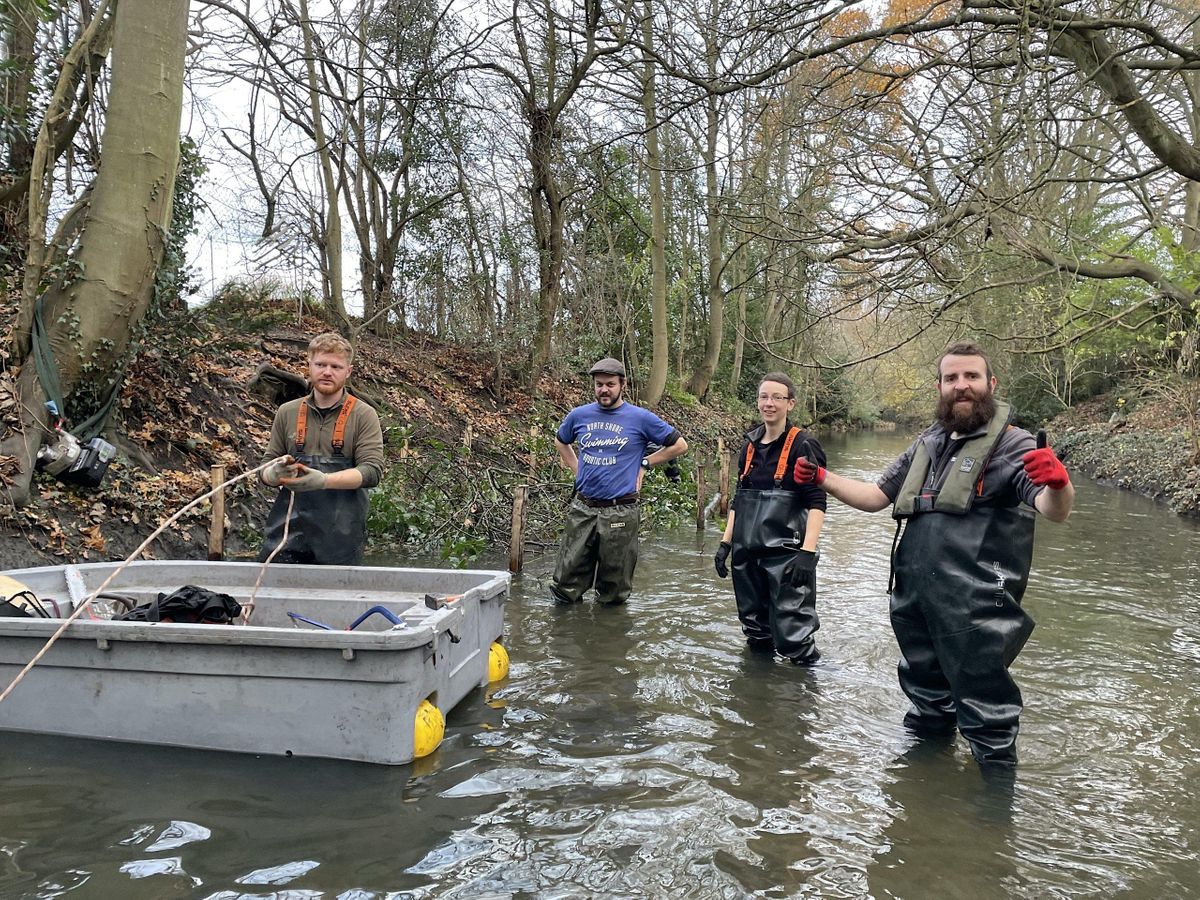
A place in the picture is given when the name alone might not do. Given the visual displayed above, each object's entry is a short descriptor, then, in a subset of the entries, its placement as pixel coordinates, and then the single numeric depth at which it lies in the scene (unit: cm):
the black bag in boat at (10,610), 399
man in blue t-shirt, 650
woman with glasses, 530
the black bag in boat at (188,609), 407
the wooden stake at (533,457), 1055
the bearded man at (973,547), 370
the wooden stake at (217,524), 673
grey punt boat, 359
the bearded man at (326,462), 472
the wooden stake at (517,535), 818
